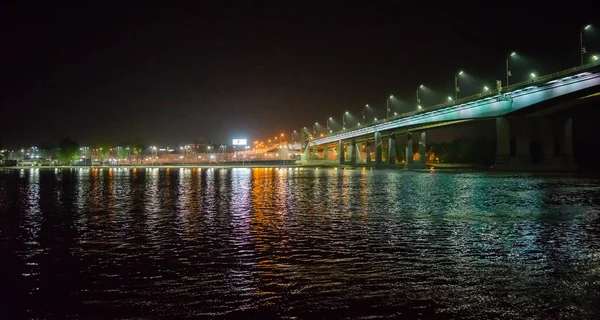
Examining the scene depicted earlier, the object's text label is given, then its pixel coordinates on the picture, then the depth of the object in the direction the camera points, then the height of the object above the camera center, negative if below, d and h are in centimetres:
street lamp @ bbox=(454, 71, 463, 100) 11363 +1477
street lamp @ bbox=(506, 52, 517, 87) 9431 +1480
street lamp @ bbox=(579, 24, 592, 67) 7625 +1566
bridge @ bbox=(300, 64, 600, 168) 7781 +879
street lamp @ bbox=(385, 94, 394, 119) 15629 +1524
